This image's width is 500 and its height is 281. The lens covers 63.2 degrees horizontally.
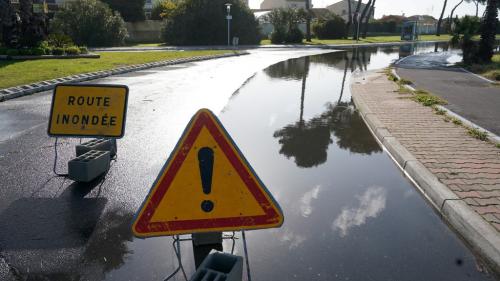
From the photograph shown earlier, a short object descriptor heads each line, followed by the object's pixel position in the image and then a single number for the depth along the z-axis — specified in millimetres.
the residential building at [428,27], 87062
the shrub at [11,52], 21516
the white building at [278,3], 109375
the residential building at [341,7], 108688
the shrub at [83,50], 24911
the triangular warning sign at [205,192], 2777
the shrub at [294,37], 48688
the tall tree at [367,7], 58666
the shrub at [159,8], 58125
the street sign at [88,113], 5824
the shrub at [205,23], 43969
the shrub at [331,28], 56688
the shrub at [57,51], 23016
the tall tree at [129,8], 54000
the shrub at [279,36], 48781
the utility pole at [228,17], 39397
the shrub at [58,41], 24641
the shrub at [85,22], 37875
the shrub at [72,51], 23517
